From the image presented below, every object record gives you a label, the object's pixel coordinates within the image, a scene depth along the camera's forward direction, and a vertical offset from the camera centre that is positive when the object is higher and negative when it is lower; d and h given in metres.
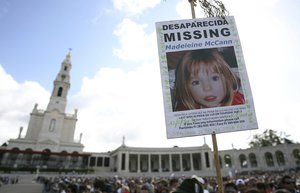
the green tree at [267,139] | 66.62 +9.63
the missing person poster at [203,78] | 2.83 +1.42
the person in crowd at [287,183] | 4.49 -0.36
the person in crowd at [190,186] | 1.83 -0.17
